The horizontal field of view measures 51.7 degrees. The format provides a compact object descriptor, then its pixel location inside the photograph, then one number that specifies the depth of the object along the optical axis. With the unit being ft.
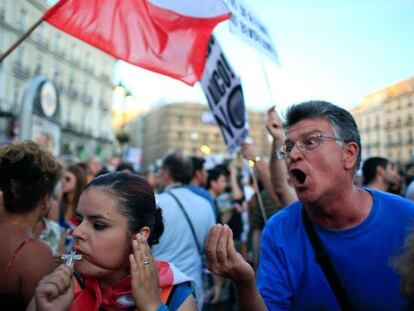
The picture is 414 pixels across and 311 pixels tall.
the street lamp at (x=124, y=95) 59.58
